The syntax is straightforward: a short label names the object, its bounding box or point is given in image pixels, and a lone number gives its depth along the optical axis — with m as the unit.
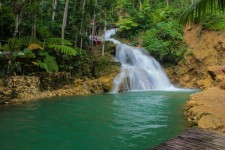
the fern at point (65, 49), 11.29
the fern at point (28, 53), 10.22
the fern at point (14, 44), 10.02
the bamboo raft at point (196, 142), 3.18
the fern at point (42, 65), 10.69
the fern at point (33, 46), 10.60
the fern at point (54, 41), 11.85
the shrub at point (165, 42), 16.51
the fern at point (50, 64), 11.12
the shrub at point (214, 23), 16.76
